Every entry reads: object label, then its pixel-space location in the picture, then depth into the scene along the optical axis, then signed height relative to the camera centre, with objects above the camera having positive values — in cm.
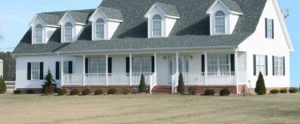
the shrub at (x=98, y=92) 3612 -119
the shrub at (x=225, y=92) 3166 -111
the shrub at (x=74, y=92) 3694 -120
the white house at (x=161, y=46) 3444 +214
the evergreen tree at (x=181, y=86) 3375 -78
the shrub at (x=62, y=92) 3697 -120
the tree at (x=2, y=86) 4345 -89
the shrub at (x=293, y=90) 3803 -121
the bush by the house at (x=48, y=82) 4012 -49
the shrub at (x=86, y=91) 3637 -113
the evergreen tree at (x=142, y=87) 3512 -83
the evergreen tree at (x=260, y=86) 3309 -77
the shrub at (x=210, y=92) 3238 -112
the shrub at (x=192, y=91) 3334 -108
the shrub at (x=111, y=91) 3591 -112
